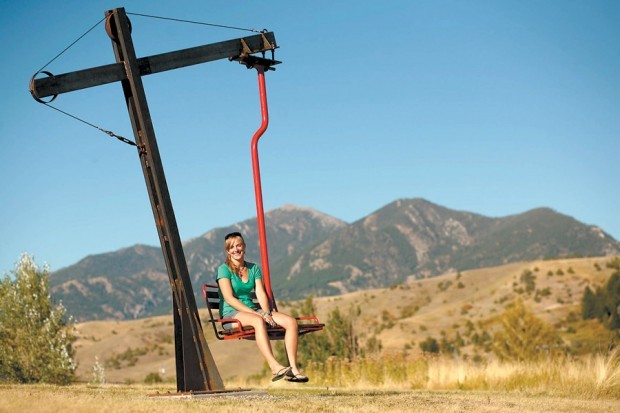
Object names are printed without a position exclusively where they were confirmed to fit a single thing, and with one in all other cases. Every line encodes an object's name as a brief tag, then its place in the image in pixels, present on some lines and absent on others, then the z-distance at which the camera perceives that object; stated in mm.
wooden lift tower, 10883
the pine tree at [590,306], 54006
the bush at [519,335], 39531
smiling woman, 10367
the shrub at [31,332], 23484
